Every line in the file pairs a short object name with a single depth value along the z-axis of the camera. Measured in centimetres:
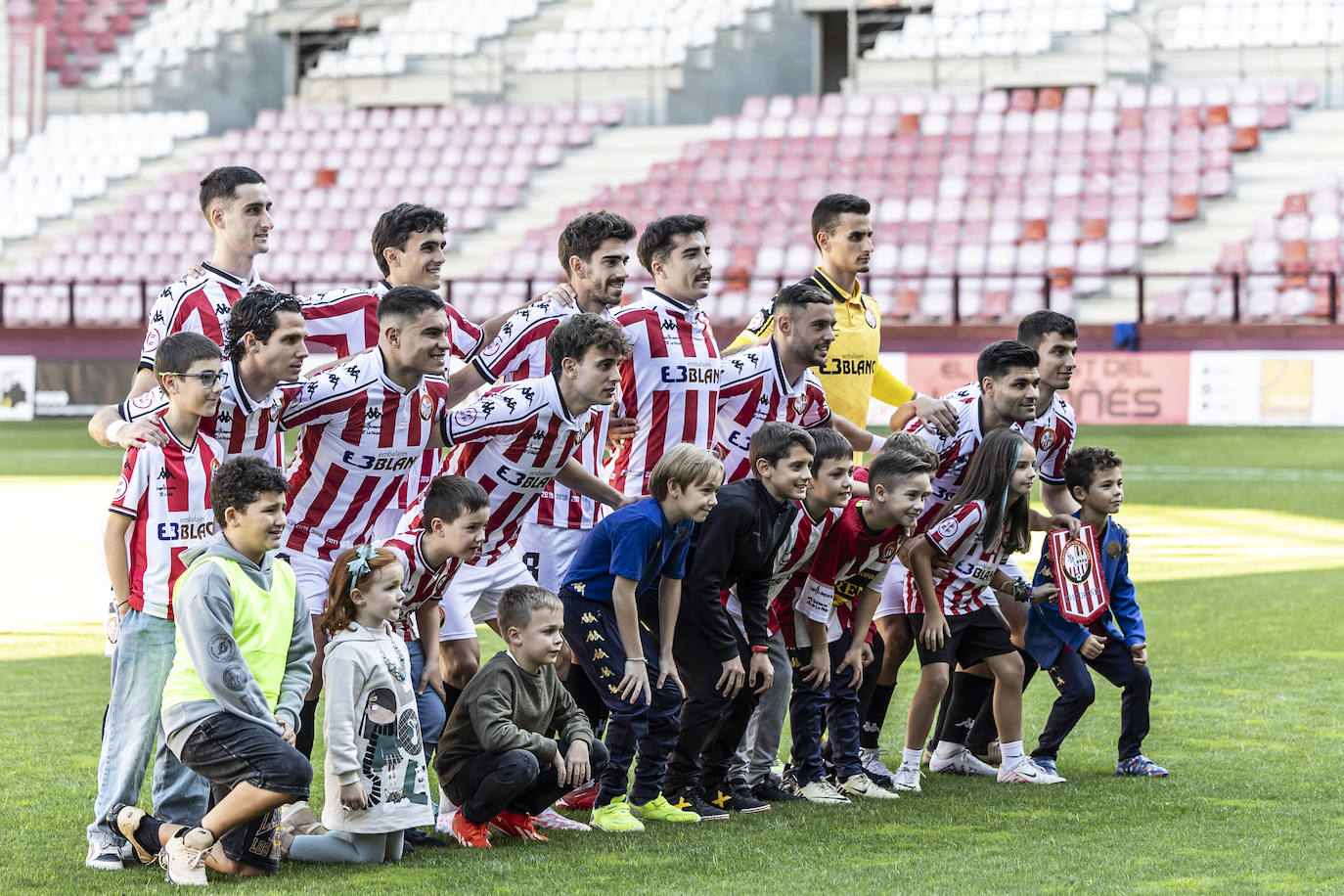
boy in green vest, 982
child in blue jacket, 1307
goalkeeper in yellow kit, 1429
